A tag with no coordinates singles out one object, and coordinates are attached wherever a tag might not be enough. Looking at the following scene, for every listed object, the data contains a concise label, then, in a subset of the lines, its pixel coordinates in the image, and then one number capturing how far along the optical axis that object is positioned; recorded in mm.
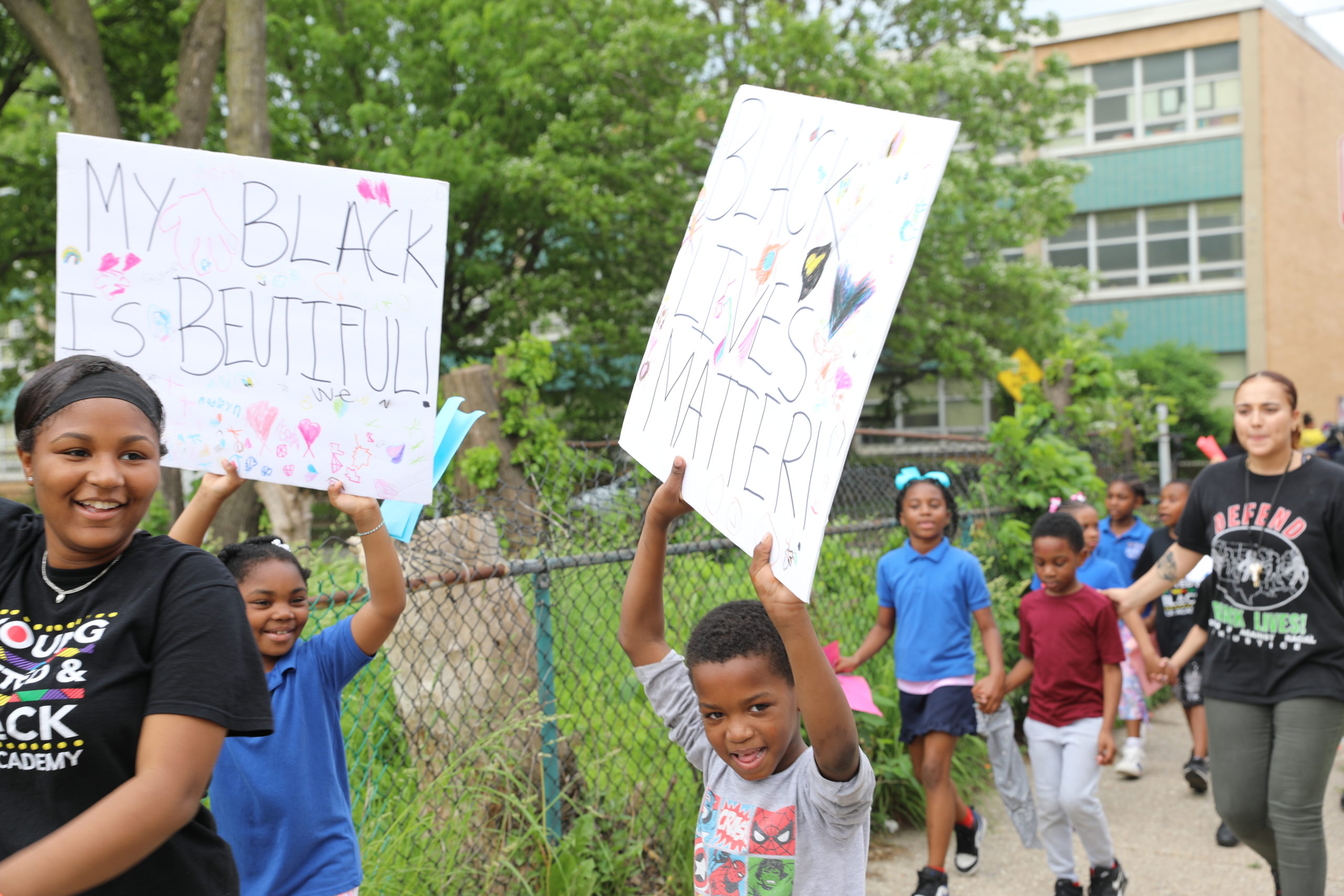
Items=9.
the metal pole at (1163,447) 13922
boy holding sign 2111
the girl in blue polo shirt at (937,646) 4527
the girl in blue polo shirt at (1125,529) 6977
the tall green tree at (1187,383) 26859
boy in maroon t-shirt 4277
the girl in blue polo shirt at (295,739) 2414
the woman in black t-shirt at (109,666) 1490
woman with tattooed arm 3537
